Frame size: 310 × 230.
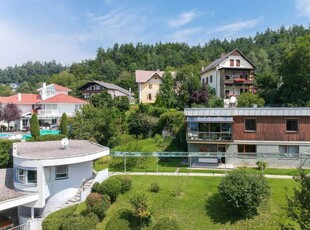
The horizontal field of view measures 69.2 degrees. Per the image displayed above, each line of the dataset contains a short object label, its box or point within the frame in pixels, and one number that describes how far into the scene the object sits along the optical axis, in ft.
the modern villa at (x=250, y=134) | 71.04
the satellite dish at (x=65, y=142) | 62.95
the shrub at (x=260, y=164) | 70.59
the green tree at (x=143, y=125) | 101.92
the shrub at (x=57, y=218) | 48.47
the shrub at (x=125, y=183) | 57.19
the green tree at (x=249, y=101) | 106.36
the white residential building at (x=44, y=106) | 140.01
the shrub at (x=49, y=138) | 83.34
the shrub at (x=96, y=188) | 55.10
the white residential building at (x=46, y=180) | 53.26
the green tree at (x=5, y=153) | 75.33
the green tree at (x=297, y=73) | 100.85
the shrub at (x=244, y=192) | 46.82
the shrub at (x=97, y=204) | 49.16
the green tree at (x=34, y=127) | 102.23
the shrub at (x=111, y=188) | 53.64
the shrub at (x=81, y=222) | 44.33
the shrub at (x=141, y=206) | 46.82
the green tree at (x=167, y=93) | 125.29
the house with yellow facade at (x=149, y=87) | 167.21
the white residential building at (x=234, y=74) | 130.43
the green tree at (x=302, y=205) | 27.86
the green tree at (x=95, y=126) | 95.25
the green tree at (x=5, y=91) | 276.67
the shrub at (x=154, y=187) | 56.21
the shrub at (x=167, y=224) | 43.91
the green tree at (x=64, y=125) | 106.21
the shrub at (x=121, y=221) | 47.13
